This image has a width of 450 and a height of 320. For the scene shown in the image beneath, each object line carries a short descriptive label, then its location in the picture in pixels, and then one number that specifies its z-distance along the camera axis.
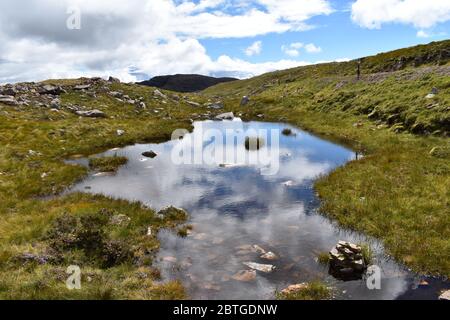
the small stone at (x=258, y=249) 14.65
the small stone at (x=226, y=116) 65.38
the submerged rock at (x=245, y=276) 12.66
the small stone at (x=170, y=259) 14.00
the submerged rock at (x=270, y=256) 14.08
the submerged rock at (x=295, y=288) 11.74
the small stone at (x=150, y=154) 32.94
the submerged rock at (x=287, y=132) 43.66
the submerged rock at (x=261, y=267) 13.22
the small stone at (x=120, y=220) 16.45
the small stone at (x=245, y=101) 85.75
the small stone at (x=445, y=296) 10.99
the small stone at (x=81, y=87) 71.59
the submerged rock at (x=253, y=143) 36.17
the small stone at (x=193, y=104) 83.62
